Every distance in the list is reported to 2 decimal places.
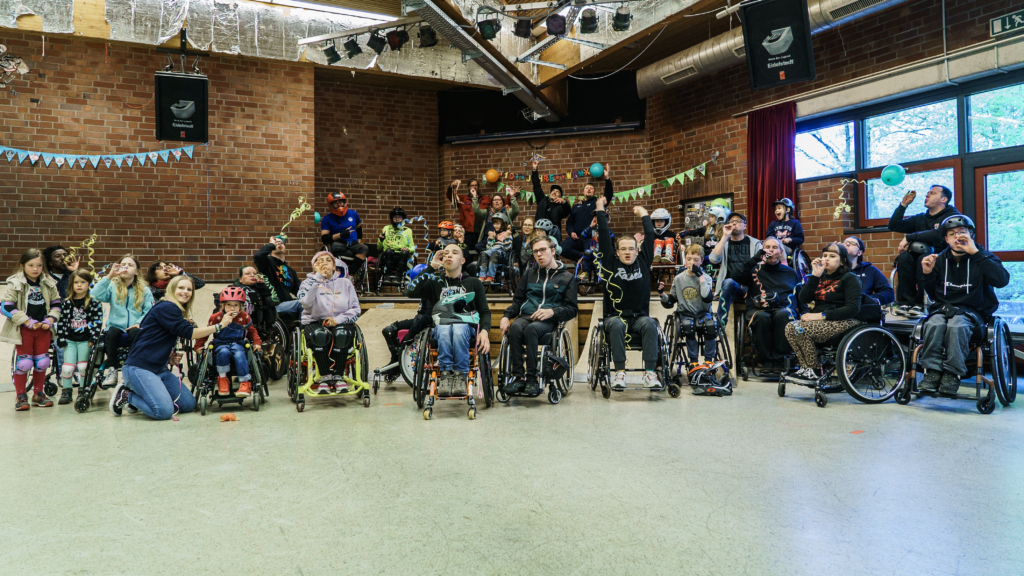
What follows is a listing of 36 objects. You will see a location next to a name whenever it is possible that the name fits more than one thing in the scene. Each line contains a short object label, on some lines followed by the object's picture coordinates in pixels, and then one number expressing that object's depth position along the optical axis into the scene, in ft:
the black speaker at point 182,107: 23.41
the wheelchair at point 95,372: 15.19
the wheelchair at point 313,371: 15.38
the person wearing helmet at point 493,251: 27.04
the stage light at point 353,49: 24.32
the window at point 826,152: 24.38
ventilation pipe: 20.39
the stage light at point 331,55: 25.39
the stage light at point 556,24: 21.76
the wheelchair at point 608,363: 16.20
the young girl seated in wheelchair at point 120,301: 16.07
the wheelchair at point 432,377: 14.17
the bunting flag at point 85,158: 25.12
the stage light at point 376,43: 24.30
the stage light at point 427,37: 23.38
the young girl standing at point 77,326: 15.92
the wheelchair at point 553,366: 15.38
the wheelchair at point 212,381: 14.99
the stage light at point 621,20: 22.56
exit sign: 18.94
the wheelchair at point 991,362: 13.87
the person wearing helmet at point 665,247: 26.73
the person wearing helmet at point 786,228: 21.45
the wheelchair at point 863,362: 14.75
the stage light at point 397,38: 23.88
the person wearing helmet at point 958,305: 14.12
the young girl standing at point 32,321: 15.40
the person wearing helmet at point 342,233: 27.02
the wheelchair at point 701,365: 16.84
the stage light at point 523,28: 22.44
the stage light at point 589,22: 22.85
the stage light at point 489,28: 21.99
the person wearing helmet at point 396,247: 27.96
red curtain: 25.70
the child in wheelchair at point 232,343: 14.98
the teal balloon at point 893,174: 20.18
